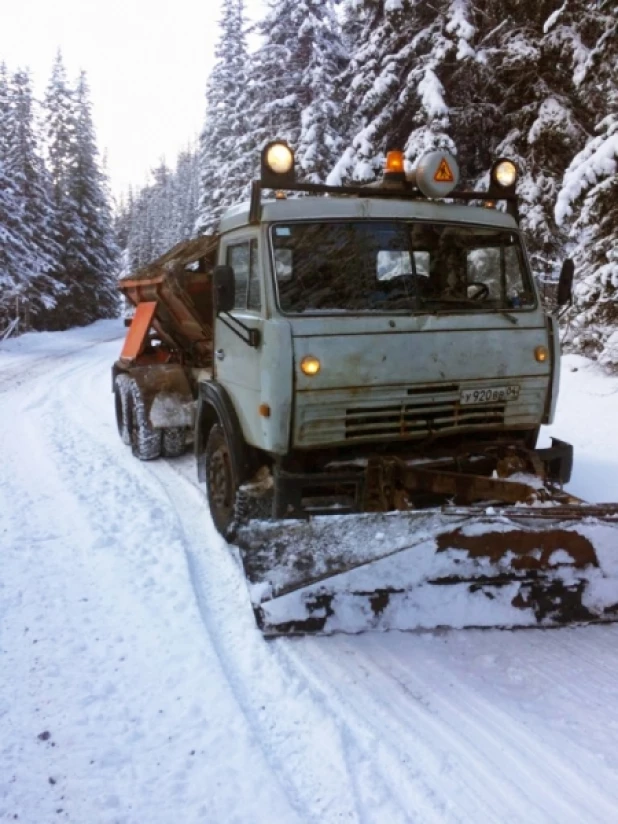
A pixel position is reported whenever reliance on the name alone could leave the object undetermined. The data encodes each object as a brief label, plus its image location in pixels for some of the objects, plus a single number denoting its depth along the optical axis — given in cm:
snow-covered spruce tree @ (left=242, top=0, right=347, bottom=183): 2011
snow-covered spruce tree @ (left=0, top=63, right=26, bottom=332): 2828
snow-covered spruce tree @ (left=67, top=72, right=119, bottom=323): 4006
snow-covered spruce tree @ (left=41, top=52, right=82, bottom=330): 3919
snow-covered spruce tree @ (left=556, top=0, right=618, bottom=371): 934
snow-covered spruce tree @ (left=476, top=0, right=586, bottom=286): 1257
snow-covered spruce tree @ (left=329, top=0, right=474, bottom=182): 1277
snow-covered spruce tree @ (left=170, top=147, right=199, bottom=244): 6775
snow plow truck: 367
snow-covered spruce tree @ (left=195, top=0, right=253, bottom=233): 3039
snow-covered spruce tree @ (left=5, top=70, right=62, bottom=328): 3338
